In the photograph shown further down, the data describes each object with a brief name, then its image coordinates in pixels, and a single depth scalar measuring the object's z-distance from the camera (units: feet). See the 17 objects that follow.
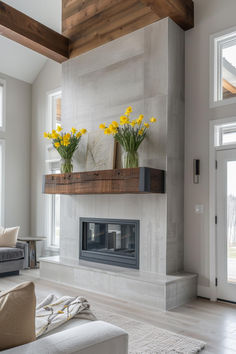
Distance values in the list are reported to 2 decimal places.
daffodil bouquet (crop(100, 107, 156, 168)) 14.15
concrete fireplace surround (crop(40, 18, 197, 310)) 13.53
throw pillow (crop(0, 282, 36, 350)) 4.56
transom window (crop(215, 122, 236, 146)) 13.79
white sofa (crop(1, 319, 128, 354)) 4.57
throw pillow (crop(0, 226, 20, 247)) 18.44
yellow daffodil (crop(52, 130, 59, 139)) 16.61
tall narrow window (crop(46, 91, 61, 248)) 22.24
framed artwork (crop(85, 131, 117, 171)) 15.76
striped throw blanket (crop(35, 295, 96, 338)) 6.01
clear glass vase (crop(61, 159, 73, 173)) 16.91
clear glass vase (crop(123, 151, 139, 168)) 14.20
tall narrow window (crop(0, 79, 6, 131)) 22.61
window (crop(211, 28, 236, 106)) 13.85
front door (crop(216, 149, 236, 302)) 13.33
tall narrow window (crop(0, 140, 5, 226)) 22.39
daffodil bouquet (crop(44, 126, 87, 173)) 16.58
